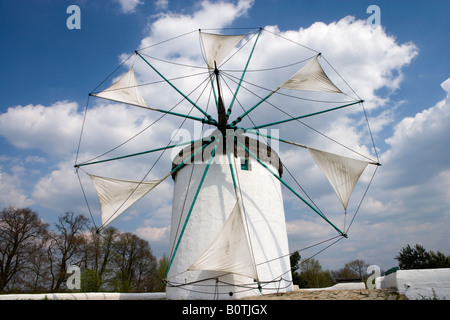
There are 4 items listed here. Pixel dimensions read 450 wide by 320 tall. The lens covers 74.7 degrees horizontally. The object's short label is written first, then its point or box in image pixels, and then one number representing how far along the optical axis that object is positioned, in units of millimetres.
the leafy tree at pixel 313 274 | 30297
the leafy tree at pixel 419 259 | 20719
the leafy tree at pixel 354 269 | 40741
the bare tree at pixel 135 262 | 26141
